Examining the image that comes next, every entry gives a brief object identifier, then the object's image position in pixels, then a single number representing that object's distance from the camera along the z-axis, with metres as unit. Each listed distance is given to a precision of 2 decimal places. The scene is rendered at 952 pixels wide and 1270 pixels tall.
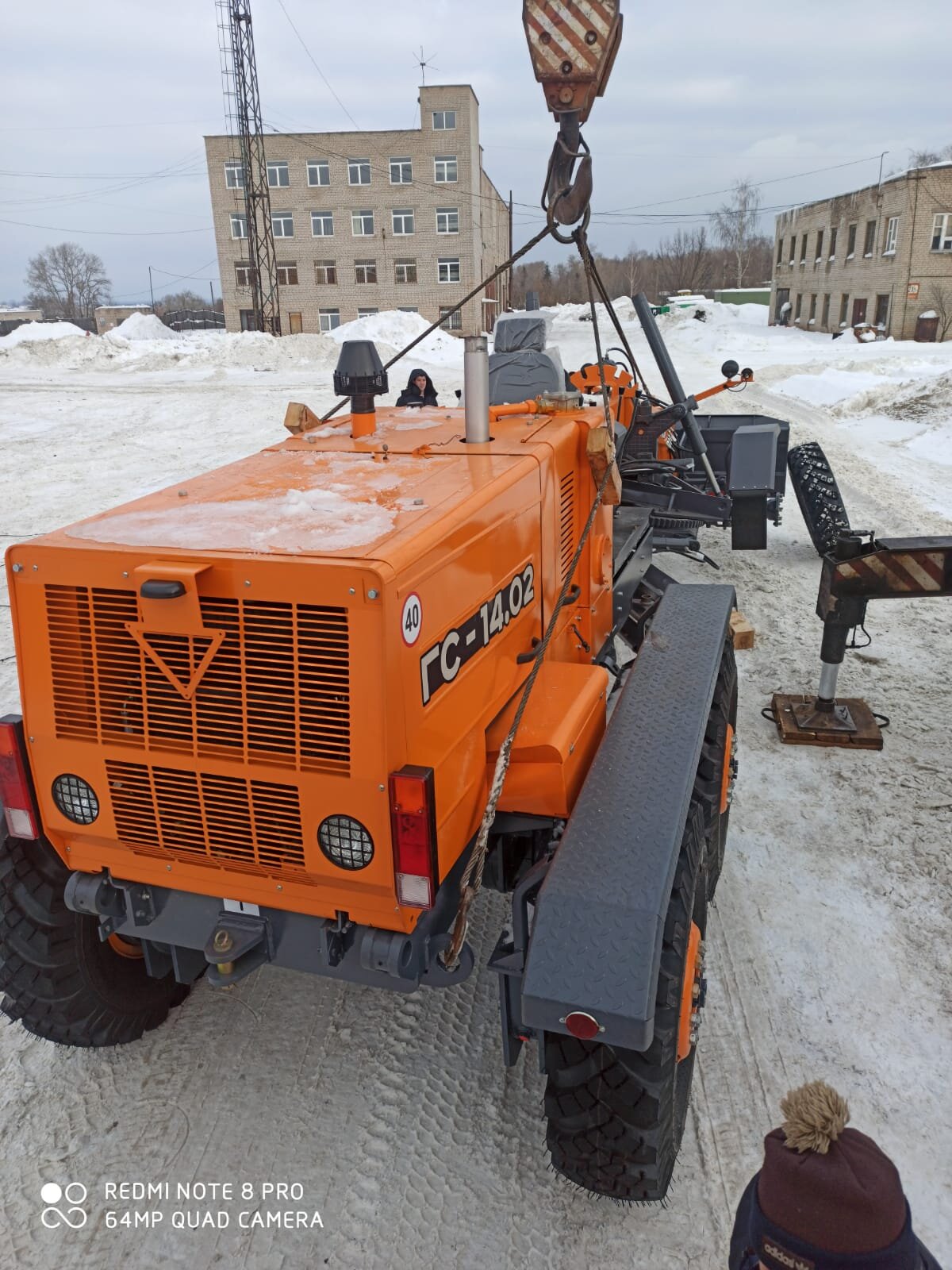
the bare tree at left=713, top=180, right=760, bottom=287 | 80.26
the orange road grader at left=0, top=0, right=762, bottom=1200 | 2.50
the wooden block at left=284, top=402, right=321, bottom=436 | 4.53
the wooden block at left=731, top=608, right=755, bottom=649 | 7.02
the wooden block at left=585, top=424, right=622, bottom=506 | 3.96
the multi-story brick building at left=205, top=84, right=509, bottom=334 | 42.38
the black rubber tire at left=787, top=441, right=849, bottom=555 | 7.89
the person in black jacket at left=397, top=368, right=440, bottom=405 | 6.72
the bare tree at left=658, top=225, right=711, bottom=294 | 67.00
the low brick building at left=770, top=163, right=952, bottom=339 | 30.61
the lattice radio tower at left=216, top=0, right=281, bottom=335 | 35.47
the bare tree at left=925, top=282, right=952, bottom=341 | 29.75
